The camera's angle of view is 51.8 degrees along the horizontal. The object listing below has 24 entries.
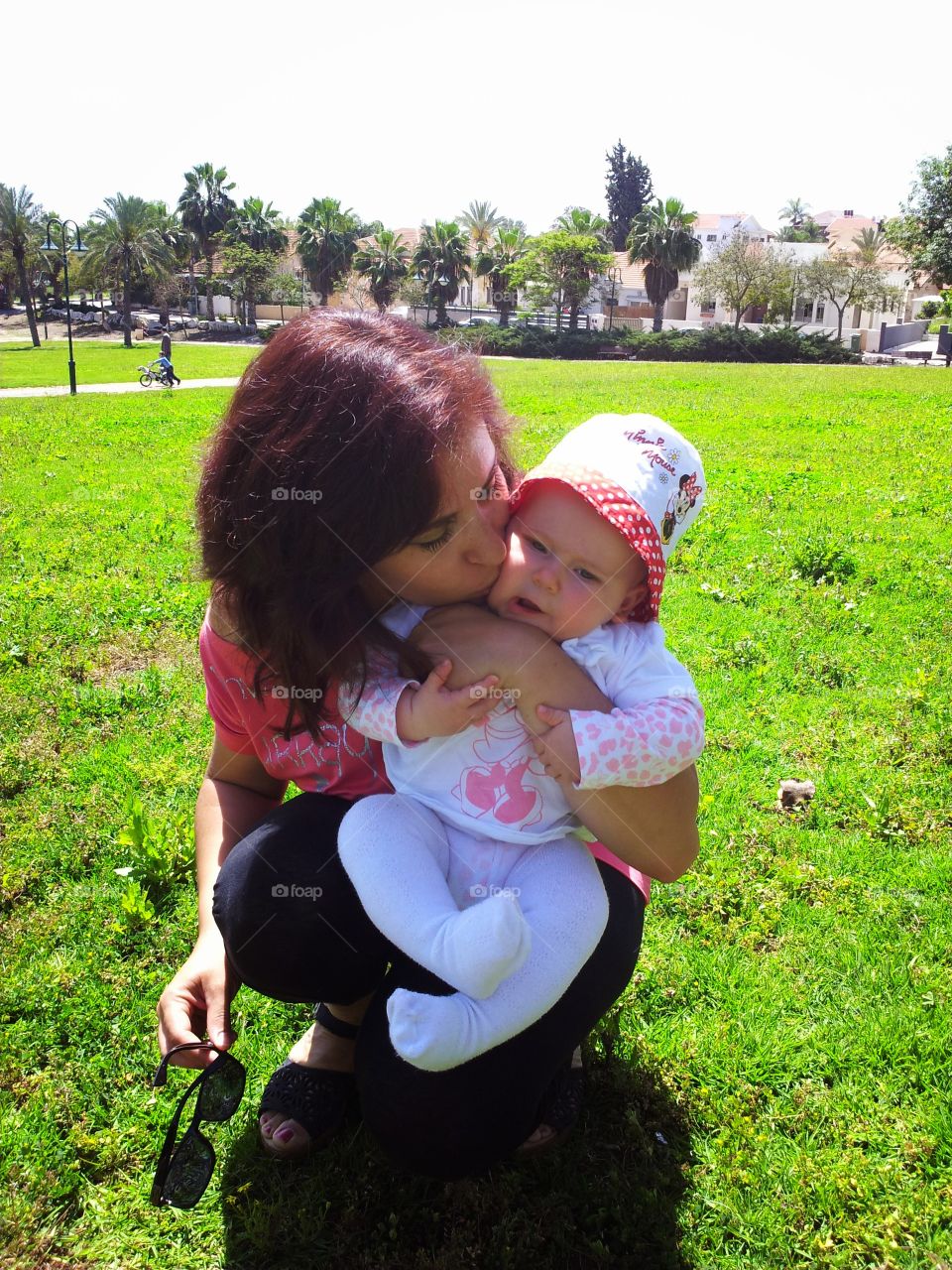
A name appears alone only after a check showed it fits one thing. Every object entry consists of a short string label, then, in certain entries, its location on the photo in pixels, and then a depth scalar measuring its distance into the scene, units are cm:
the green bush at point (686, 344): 3538
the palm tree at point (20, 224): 4850
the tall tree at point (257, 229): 5522
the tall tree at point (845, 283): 4484
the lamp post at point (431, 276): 5109
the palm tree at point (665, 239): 5003
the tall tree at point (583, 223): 5309
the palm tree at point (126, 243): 4669
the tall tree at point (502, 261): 5372
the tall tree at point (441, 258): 5144
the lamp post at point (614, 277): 5491
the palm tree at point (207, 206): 5875
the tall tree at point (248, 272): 4991
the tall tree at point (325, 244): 5062
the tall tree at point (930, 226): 3628
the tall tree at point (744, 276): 4381
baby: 154
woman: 165
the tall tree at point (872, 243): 5265
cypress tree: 8069
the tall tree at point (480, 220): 7000
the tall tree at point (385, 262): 4881
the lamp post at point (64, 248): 1962
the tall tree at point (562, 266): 4828
